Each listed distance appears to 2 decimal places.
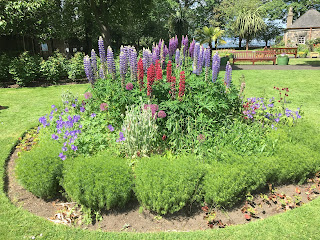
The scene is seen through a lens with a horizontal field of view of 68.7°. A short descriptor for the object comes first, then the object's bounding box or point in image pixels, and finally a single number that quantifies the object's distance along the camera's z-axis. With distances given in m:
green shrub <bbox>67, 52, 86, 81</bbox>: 11.52
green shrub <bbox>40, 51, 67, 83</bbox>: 11.21
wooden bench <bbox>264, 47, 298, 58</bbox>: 23.64
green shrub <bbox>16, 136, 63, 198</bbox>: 2.97
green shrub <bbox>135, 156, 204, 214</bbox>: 2.71
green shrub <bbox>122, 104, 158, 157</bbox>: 3.46
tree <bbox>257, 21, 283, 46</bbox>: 48.47
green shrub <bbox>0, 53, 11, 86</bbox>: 10.84
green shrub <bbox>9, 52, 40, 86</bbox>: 10.68
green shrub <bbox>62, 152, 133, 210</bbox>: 2.71
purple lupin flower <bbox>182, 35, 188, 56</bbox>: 5.70
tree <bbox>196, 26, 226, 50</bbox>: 20.34
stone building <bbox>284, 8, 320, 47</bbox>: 33.91
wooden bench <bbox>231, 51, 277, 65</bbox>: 18.46
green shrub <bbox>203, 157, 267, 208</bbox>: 2.81
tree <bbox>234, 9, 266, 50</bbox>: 35.19
